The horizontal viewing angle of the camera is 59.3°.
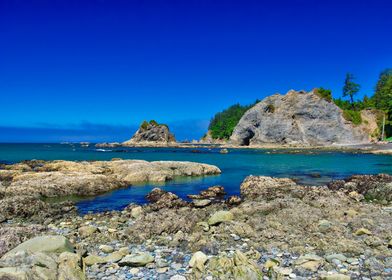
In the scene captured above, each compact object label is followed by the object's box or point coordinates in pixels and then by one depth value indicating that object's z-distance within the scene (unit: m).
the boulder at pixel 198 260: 10.30
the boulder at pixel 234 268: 9.41
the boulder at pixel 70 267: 8.92
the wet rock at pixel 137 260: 10.78
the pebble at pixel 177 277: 9.75
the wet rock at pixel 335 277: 9.46
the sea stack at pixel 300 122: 131.75
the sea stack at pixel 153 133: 179.84
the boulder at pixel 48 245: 10.62
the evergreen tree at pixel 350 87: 159.38
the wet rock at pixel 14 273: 7.72
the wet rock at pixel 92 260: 10.90
